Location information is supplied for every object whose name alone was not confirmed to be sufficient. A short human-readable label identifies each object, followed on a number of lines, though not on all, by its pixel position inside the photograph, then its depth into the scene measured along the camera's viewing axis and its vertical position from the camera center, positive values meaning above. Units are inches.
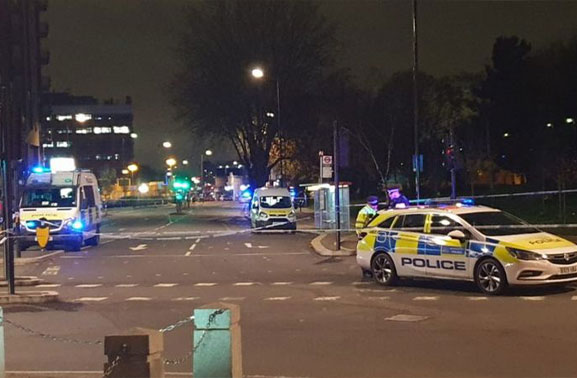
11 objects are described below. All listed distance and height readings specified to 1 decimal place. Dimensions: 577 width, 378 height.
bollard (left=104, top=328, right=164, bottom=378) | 221.3 -44.3
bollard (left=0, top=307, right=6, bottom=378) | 260.2 -52.1
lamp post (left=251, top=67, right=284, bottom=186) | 1631.4 +134.8
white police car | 505.0 -40.2
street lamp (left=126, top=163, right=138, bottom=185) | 3380.4 +135.0
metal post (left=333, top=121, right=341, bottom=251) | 950.4 +41.5
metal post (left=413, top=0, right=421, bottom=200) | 934.4 +123.9
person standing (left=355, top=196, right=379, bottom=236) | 727.1 -18.6
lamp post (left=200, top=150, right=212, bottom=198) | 4608.3 +101.7
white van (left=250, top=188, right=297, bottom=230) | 1344.7 -25.6
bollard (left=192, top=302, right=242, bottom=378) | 240.4 -44.2
